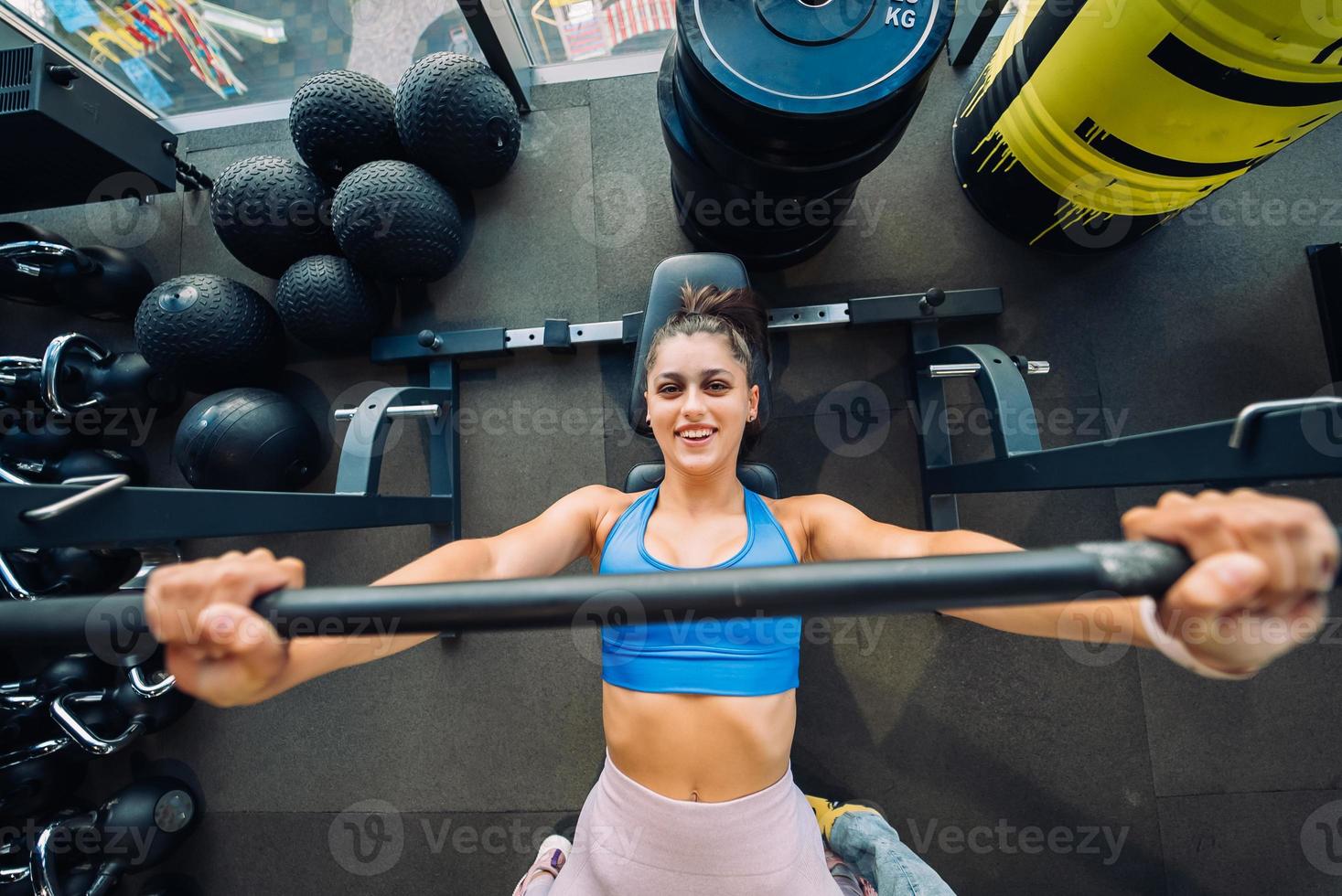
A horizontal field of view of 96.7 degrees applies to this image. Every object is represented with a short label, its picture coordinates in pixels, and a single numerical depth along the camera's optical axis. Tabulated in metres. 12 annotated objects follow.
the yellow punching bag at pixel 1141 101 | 1.07
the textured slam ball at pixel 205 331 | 1.62
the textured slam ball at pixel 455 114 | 1.66
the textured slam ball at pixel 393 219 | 1.60
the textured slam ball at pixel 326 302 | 1.68
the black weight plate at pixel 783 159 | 1.28
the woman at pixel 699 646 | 1.23
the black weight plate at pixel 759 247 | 1.80
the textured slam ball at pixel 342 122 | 1.70
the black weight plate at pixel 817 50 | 1.16
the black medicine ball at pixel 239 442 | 1.60
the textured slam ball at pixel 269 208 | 1.70
